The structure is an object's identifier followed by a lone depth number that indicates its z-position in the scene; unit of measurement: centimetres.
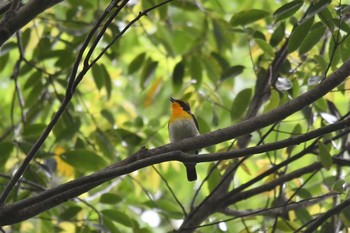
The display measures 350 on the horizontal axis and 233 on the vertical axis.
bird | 1009
